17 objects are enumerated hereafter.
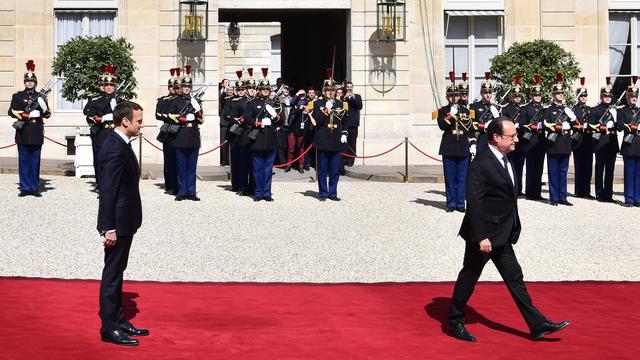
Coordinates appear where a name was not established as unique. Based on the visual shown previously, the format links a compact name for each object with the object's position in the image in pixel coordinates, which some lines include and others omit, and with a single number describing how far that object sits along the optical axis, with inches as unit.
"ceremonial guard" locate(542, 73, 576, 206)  773.3
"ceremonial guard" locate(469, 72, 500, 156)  751.1
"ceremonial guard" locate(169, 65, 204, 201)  753.0
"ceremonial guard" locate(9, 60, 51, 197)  759.7
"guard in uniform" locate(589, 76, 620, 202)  799.1
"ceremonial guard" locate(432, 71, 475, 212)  725.9
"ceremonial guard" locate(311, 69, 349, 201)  771.4
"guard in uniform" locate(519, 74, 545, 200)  797.2
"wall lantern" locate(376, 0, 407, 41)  1090.7
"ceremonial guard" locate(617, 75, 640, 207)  777.6
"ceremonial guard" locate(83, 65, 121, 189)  756.0
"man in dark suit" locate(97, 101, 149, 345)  358.6
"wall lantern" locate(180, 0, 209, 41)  1074.7
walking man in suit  369.1
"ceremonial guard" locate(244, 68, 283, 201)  758.5
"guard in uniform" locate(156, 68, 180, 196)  770.2
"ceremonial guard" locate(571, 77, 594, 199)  818.2
